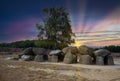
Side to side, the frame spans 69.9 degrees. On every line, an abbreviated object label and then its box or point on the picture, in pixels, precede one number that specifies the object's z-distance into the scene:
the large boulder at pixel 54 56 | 7.82
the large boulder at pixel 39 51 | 8.44
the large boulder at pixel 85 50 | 7.30
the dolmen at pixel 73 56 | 7.10
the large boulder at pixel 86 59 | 7.06
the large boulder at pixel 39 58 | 8.06
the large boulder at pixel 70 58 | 7.23
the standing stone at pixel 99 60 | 7.01
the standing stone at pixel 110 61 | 7.10
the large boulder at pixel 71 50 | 7.61
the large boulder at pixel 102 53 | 7.11
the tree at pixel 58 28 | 12.51
